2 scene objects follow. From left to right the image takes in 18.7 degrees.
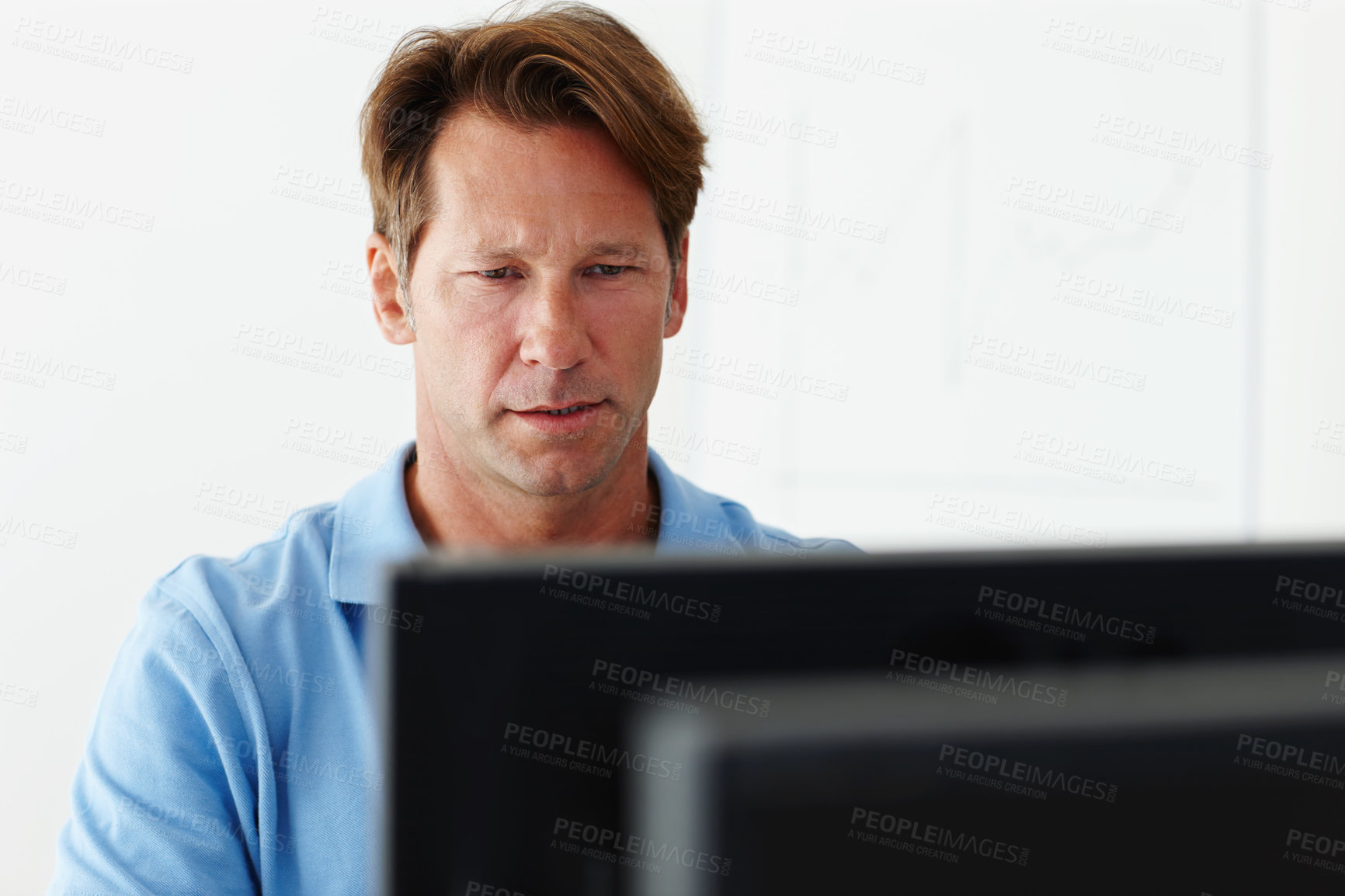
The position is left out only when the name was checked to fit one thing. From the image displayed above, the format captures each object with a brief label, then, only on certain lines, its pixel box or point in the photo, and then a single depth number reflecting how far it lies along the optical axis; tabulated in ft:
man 6.99
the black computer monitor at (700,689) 4.21
